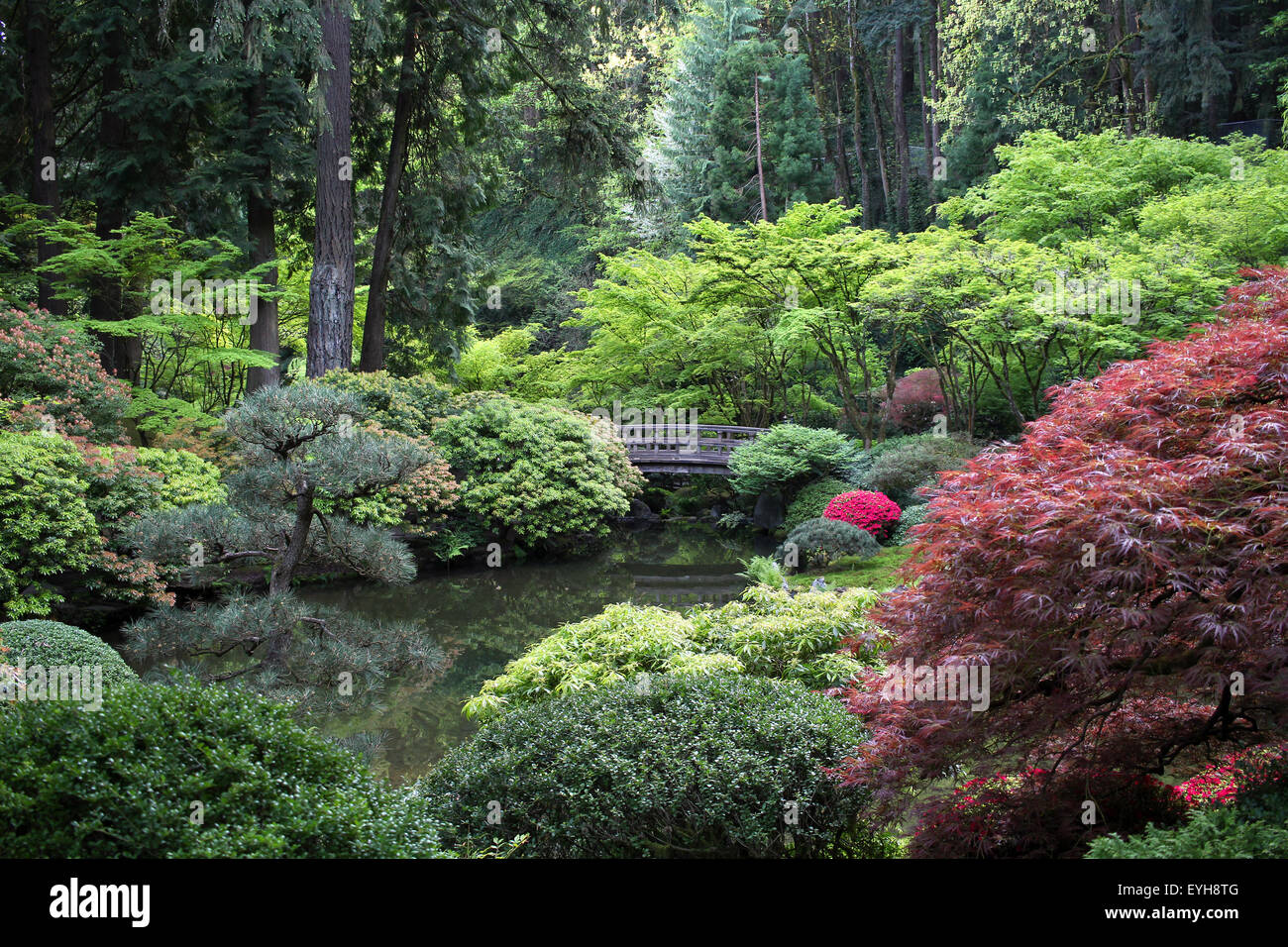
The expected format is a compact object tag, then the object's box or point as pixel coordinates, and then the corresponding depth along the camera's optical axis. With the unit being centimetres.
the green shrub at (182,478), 1004
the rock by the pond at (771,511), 1642
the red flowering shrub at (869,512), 1343
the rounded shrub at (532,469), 1420
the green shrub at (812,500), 1498
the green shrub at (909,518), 1239
